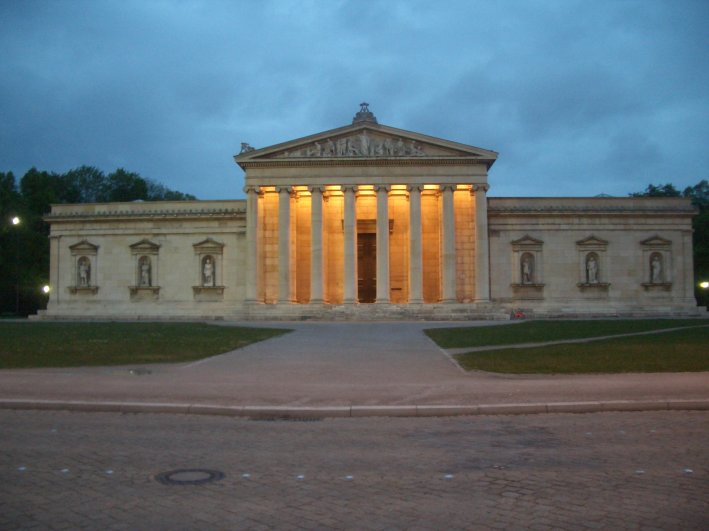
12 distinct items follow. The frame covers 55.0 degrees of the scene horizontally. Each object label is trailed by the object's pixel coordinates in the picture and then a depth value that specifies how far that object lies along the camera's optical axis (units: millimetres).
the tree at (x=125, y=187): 105312
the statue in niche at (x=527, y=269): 61406
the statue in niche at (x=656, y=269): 61344
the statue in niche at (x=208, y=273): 62406
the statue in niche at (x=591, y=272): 61312
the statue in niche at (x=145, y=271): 63125
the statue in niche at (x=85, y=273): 63938
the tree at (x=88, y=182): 107812
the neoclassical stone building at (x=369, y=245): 57656
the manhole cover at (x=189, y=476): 8203
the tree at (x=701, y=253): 73938
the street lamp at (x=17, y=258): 71938
